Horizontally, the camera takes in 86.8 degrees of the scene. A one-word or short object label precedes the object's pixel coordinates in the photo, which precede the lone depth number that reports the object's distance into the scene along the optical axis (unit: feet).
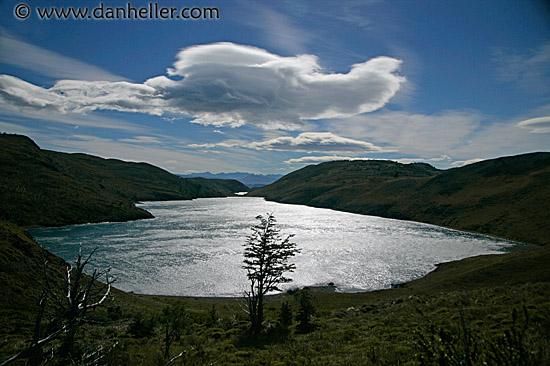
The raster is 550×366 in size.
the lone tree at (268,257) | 78.18
